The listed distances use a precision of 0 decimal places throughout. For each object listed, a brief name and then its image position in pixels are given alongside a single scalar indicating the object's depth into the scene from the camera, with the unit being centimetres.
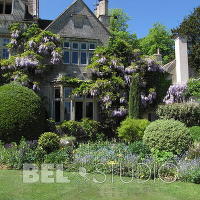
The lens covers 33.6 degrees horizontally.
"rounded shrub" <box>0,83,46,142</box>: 1462
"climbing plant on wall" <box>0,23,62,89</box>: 1836
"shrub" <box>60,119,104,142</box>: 1791
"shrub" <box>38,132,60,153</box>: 1269
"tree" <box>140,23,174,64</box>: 3841
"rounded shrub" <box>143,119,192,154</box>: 1219
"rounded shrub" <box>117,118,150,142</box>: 1585
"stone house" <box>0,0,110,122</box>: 1908
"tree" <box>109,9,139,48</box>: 3619
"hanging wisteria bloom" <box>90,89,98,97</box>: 1853
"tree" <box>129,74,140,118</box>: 1780
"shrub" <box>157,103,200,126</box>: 1773
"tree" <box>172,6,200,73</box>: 2831
